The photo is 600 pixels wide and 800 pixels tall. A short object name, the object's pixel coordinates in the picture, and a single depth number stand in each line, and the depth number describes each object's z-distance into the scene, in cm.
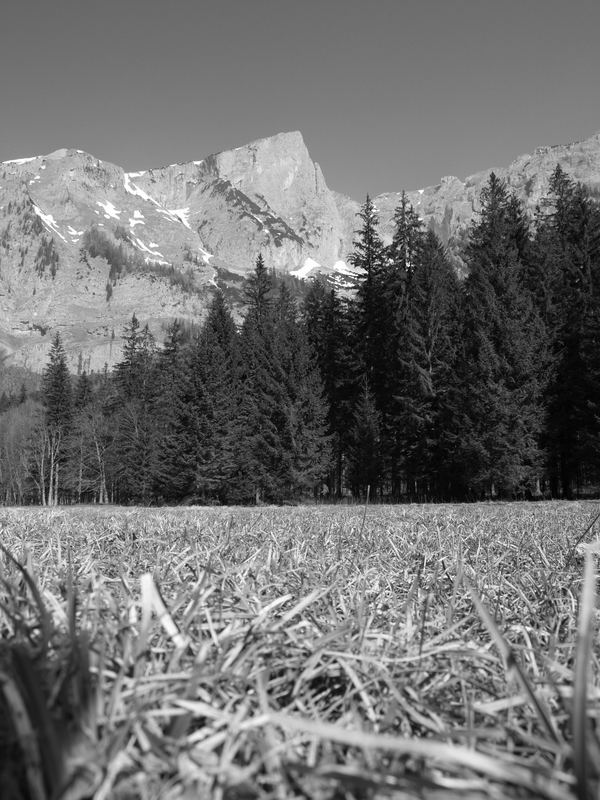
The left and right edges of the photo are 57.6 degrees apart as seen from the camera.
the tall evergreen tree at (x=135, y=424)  4570
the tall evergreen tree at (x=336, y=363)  3809
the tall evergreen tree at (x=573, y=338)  2573
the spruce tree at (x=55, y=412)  5816
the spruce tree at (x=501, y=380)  2459
